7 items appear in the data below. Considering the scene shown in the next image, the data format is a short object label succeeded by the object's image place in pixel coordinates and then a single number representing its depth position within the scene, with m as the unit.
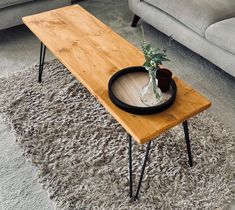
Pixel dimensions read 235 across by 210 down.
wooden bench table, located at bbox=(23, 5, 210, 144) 1.24
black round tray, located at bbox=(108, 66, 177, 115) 1.26
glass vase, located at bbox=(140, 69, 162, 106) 1.27
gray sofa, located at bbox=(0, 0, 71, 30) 2.29
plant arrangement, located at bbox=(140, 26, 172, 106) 1.21
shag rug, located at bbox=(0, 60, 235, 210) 1.45
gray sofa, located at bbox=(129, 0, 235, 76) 1.92
